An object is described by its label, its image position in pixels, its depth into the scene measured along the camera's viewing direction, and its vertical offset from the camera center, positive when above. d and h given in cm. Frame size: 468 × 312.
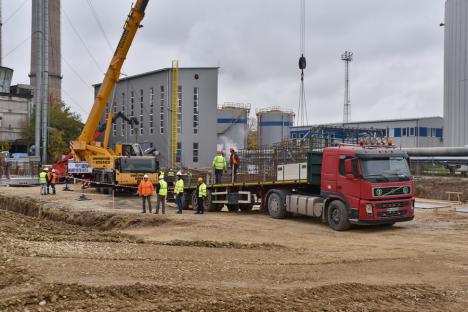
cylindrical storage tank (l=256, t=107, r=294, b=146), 6228 +477
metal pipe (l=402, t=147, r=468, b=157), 3369 +87
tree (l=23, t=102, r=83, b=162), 5600 +358
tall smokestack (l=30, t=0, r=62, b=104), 6838 +1451
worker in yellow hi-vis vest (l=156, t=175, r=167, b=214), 2041 -115
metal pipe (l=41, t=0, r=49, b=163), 3797 +576
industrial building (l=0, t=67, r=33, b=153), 6125 +524
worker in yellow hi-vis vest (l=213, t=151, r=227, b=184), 2217 -18
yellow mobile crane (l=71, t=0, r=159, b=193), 2747 +66
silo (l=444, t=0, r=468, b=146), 3728 +665
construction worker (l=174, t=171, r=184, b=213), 2117 -125
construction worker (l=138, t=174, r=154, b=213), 2038 -110
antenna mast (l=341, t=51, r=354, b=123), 6506 +1073
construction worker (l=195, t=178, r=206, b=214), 2105 -136
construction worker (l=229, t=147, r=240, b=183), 2150 +0
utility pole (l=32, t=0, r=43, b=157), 3744 +698
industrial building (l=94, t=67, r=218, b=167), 4884 +454
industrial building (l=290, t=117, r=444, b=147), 5200 +336
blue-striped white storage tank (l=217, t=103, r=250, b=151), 5994 +428
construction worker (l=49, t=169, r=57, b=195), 2889 -118
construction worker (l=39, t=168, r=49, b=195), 2847 -117
